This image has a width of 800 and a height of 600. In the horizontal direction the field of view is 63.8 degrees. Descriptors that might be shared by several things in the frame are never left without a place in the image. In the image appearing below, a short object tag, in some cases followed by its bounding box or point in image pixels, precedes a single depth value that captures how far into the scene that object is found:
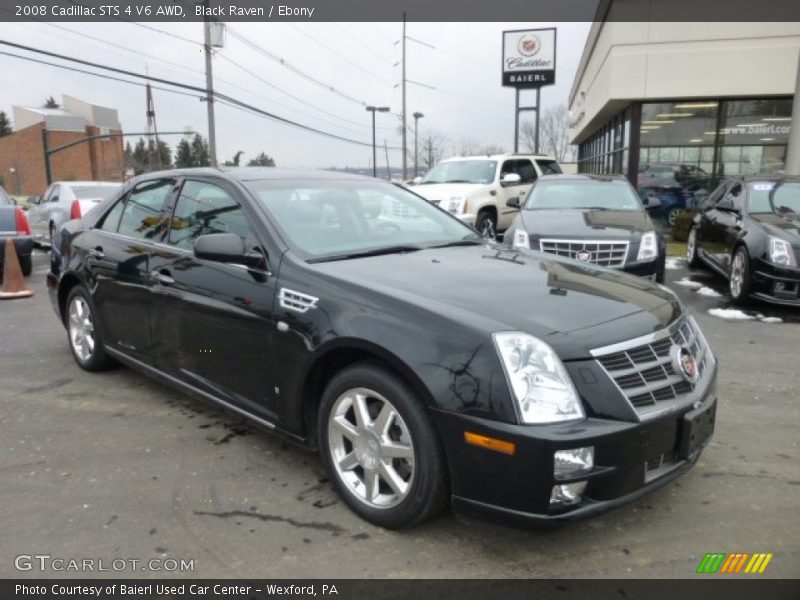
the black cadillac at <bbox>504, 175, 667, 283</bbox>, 7.11
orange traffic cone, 8.52
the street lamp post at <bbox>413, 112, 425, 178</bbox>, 53.03
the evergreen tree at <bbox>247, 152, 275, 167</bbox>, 51.22
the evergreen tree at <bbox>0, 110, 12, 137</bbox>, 78.44
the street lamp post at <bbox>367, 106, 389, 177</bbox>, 46.97
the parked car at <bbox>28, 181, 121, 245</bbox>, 11.78
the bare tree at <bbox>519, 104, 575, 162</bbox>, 76.12
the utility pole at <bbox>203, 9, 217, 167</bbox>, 23.22
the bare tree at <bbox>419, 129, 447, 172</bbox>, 70.00
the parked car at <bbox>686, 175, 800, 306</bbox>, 6.88
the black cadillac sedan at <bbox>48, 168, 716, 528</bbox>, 2.47
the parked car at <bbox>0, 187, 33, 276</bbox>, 9.42
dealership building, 13.91
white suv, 11.48
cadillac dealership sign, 31.59
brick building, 62.69
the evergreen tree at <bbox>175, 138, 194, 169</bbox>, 80.47
